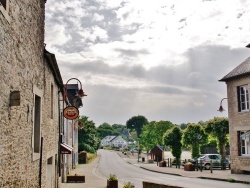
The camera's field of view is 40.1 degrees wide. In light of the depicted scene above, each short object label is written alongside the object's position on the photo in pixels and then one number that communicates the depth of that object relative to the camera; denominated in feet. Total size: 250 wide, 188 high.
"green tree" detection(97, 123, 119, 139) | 608.10
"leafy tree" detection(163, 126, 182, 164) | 140.56
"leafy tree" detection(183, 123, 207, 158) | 143.02
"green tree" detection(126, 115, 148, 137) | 536.01
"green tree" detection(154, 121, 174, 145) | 278.85
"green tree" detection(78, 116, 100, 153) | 185.88
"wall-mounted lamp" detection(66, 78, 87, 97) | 63.21
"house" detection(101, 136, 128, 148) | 542.45
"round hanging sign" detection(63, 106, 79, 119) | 57.93
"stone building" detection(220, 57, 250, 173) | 86.58
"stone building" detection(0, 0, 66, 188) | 22.77
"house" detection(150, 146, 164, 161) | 173.66
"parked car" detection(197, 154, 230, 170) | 116.88
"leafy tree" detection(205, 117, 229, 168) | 117.50
